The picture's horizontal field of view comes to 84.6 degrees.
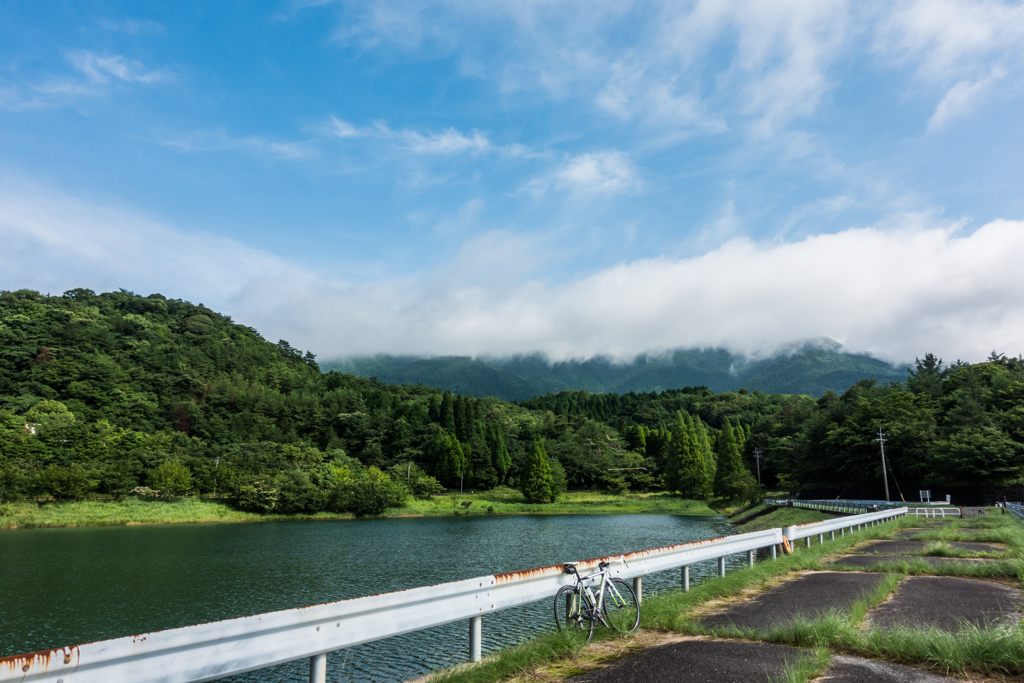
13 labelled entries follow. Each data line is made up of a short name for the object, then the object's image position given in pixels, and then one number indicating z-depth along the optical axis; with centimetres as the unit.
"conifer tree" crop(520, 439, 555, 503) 7750
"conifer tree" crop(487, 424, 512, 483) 8938
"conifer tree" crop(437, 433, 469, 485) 8394
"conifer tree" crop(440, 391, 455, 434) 9533
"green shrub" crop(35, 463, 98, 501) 5353
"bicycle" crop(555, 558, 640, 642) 641
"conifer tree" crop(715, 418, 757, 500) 7319
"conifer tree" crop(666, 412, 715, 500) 8519
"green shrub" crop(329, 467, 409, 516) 6319
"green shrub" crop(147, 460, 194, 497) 5903
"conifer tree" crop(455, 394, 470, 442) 9381
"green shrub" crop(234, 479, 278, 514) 5959
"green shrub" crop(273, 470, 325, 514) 6044
